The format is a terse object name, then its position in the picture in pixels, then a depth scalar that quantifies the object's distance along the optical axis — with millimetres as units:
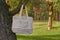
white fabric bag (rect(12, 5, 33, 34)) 3000
